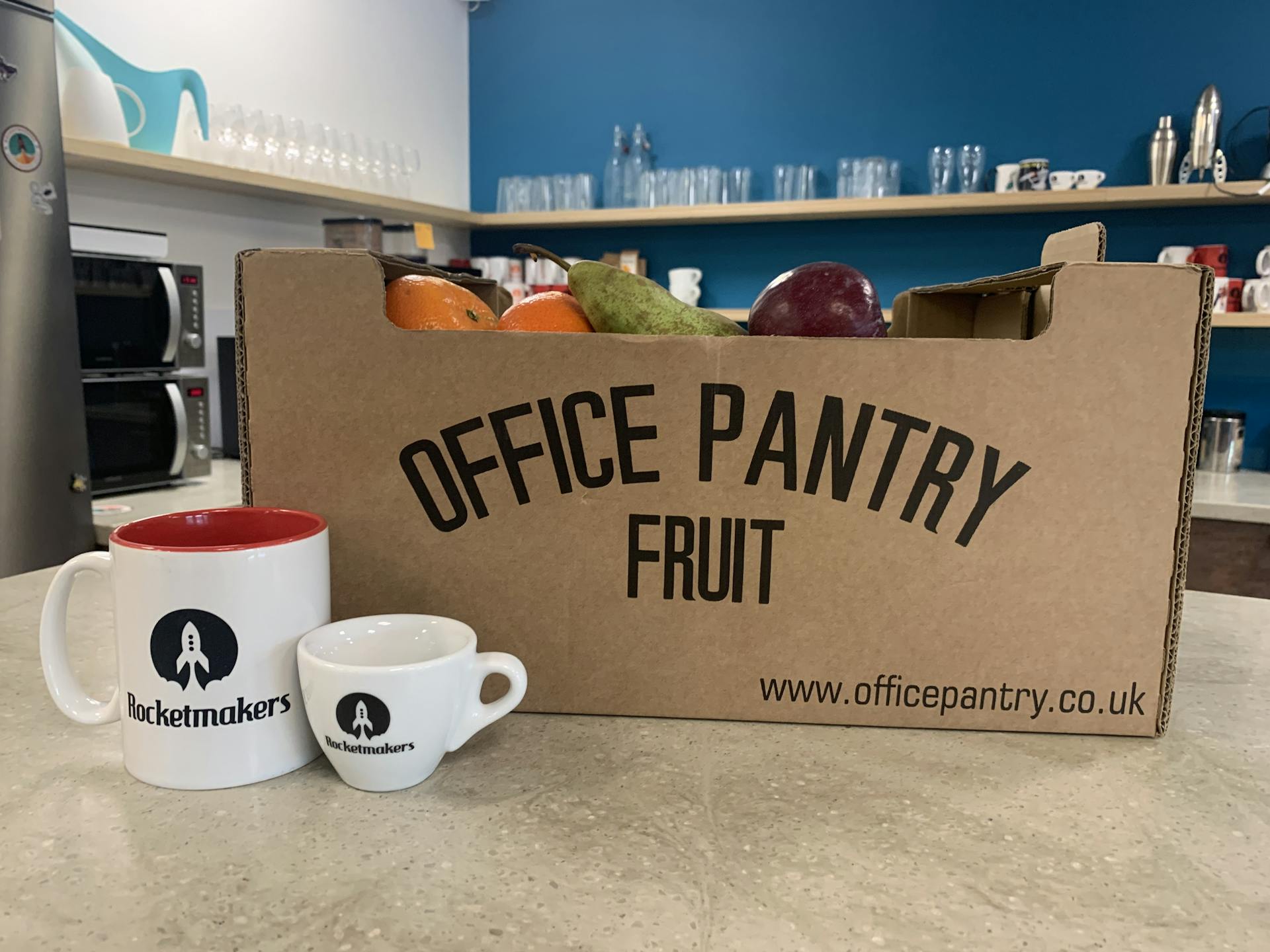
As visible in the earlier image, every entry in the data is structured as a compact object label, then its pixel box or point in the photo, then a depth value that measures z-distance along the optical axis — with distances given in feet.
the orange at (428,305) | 1.92
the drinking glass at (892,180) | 9.37
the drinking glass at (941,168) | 9.21
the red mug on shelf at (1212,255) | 8.58
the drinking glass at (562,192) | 10.73
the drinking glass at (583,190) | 10.62
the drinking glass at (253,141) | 8.02
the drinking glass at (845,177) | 9.51
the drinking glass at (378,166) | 9.55
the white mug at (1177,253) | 8.67
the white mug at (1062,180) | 8.68
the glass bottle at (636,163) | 10.52
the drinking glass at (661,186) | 10.15
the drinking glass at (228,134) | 7.91
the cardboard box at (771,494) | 1.73
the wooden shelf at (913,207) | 8.19
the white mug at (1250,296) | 8.31
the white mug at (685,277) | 10.50
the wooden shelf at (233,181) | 6.33
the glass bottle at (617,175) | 10.66
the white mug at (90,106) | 6.21
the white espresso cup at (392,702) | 1.42
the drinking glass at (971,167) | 9.15
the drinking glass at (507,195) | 11.00
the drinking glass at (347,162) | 9.10
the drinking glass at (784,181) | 9.86
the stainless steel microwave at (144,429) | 6.27
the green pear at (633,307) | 2.06
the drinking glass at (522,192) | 10.91
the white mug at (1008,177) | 8.92
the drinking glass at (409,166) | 10.00
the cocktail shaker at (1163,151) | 8.39
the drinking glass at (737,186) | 9.97
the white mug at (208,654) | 1.44
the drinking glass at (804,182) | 9.77
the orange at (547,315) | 2.06
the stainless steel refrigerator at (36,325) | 5.41
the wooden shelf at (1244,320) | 8.04
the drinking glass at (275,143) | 8.20
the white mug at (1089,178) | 8.59
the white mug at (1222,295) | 8.42
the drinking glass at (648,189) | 10.21
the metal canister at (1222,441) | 8.36
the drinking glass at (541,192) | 10.82
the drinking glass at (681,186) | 10.03
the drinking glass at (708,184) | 9.93
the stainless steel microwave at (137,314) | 6.10
